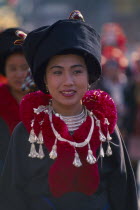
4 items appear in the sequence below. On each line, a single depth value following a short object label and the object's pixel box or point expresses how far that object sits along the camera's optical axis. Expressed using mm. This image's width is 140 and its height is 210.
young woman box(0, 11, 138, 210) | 5125
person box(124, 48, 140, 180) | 11696
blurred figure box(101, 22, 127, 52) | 14961
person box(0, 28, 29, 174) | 6852
